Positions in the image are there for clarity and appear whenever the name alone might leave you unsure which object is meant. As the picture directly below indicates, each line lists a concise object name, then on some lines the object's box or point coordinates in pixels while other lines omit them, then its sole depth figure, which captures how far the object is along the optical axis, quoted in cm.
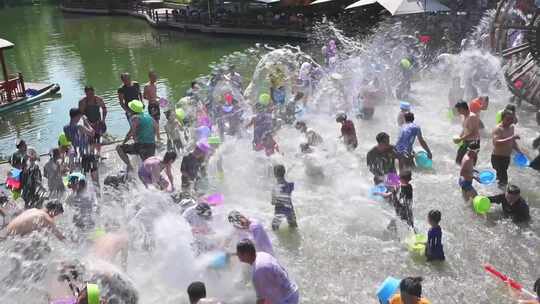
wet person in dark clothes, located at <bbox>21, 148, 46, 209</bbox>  857
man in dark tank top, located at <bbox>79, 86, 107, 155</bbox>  1098
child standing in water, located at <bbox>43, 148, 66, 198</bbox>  881
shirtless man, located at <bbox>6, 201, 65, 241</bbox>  623
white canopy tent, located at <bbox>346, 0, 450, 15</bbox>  1972
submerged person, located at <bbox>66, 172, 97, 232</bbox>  754
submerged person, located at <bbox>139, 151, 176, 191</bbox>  809
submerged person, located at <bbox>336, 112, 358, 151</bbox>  1034
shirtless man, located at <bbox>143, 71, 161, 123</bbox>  1207
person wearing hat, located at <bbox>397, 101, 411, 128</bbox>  1051
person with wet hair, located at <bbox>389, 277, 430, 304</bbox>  447
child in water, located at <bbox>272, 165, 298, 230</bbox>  768
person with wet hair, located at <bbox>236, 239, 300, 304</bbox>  502
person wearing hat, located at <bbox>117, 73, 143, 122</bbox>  1145
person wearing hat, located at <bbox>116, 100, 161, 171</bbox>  934
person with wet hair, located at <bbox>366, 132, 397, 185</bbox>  801
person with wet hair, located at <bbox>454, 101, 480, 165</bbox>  912
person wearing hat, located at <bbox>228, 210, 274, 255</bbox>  602
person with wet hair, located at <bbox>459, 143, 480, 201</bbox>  812
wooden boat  1766
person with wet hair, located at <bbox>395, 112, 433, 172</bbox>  881
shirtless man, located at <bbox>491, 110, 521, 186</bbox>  852
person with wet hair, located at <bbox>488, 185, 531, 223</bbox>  768
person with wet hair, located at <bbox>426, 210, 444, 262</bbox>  668
